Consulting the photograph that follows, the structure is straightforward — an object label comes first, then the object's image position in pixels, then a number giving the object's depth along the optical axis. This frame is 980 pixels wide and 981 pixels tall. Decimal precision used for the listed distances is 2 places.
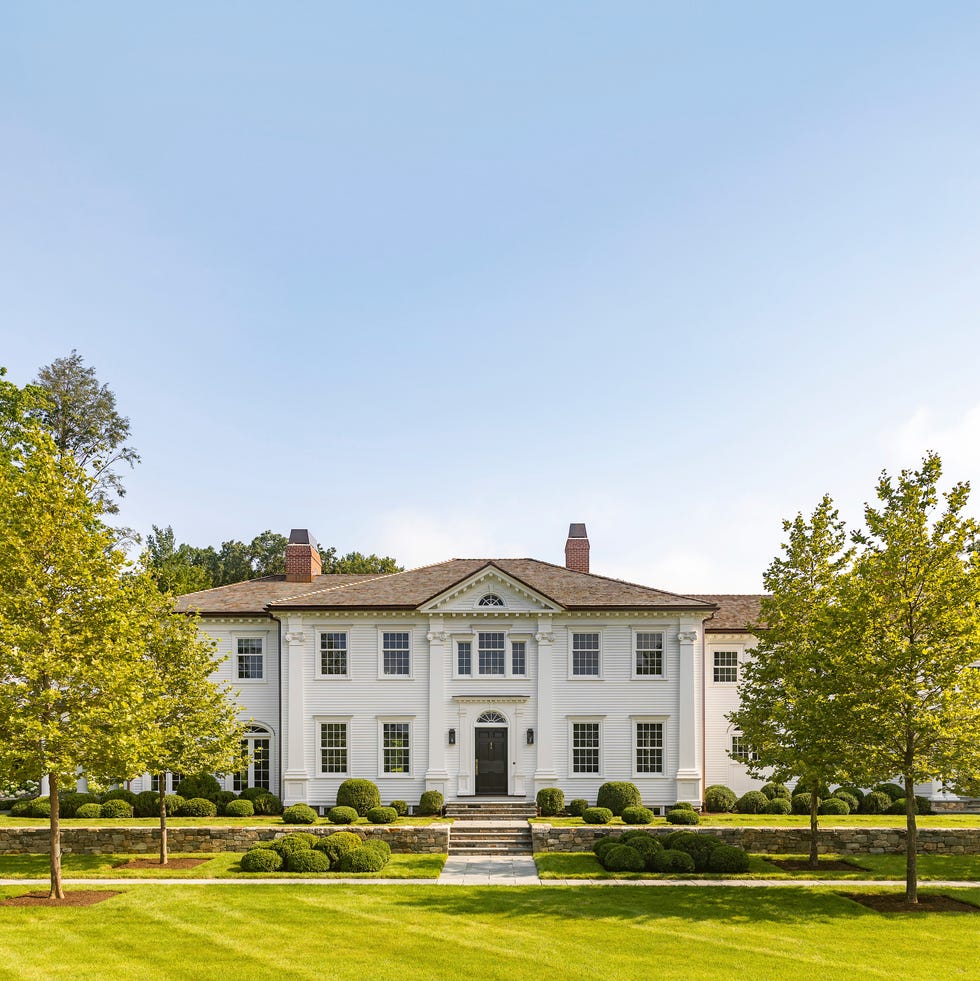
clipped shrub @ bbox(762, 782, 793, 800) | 33.09
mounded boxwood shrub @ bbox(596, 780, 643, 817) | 30.80
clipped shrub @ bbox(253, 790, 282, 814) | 31.44
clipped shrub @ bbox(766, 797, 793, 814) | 31.80
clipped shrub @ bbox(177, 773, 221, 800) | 32.06
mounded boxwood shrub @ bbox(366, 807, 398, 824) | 28.61
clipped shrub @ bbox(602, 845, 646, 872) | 23.31
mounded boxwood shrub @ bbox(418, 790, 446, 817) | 31.05
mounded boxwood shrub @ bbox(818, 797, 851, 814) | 31.64
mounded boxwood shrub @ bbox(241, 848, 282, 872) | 23.09
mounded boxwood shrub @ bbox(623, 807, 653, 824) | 28.69
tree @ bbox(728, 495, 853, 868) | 21.34
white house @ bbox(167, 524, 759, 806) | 32.28
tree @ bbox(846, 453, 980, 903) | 19.53
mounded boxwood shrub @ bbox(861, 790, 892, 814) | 32.53
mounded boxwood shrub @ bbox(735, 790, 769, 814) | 31.97
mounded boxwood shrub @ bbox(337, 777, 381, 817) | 30.69
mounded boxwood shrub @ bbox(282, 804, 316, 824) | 28.09
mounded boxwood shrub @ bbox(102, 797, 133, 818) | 30.23
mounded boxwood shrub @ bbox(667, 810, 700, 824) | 28.01
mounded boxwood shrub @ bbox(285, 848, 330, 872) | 23.16
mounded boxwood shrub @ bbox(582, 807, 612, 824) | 28.38
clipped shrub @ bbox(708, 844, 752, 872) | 23.28
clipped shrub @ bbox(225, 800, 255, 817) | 30.69
